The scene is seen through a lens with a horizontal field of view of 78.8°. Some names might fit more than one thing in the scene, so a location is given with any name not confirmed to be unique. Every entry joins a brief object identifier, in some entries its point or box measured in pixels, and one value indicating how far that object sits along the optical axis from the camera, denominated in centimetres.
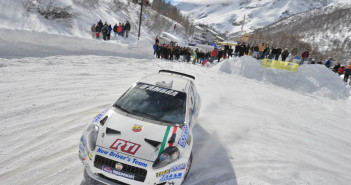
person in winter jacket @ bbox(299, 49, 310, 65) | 1582
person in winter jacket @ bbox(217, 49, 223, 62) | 1961
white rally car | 303
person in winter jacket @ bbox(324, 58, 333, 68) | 1793
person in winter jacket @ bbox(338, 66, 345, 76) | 1730
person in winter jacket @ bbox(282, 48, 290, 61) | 1658
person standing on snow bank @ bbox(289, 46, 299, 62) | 1645
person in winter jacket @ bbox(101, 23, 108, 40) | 1706
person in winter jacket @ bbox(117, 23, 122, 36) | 1974
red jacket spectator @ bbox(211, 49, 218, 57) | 1872
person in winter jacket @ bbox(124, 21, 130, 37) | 2012
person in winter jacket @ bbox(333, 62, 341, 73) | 1739
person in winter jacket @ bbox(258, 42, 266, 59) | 1728
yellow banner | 1523
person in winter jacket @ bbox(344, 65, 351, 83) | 1529
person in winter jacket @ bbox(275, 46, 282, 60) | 1666
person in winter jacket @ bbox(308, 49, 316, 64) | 1711
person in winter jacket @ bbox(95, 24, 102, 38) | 1698
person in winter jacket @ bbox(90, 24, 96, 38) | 1750
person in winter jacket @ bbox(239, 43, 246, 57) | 1777
